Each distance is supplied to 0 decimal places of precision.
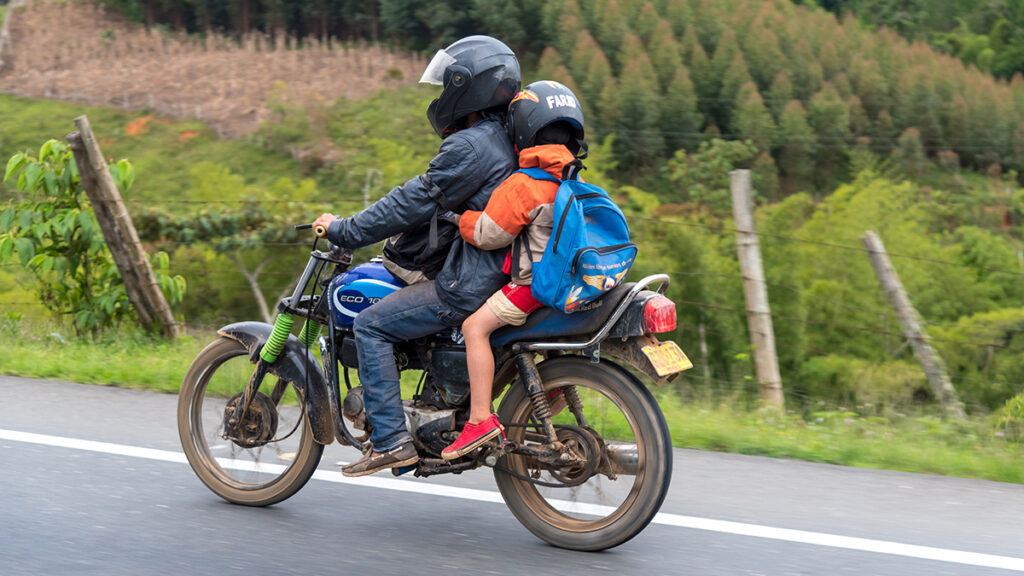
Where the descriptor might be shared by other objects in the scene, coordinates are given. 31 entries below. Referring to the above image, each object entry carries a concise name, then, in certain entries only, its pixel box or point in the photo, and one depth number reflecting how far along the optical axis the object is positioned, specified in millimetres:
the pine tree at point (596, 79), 78312
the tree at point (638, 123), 74562
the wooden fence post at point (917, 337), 7762
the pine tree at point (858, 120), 88062
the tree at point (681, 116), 77812
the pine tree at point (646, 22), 88750
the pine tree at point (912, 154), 82494
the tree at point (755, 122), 80438
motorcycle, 4219
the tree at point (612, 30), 87375
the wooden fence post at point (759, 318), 7977
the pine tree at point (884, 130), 87375
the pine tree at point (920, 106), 88750
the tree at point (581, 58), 82188
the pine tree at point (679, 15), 91000
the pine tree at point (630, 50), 84438
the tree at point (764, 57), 87375
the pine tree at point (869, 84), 88750
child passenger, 4164
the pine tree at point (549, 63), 80500
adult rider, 4324
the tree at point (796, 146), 82188
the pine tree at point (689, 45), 86750
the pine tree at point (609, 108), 77562
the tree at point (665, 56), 83375
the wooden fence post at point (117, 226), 9078
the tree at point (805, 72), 87750
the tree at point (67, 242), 9414
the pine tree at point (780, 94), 84856
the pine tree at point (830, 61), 89812
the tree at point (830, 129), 83625
